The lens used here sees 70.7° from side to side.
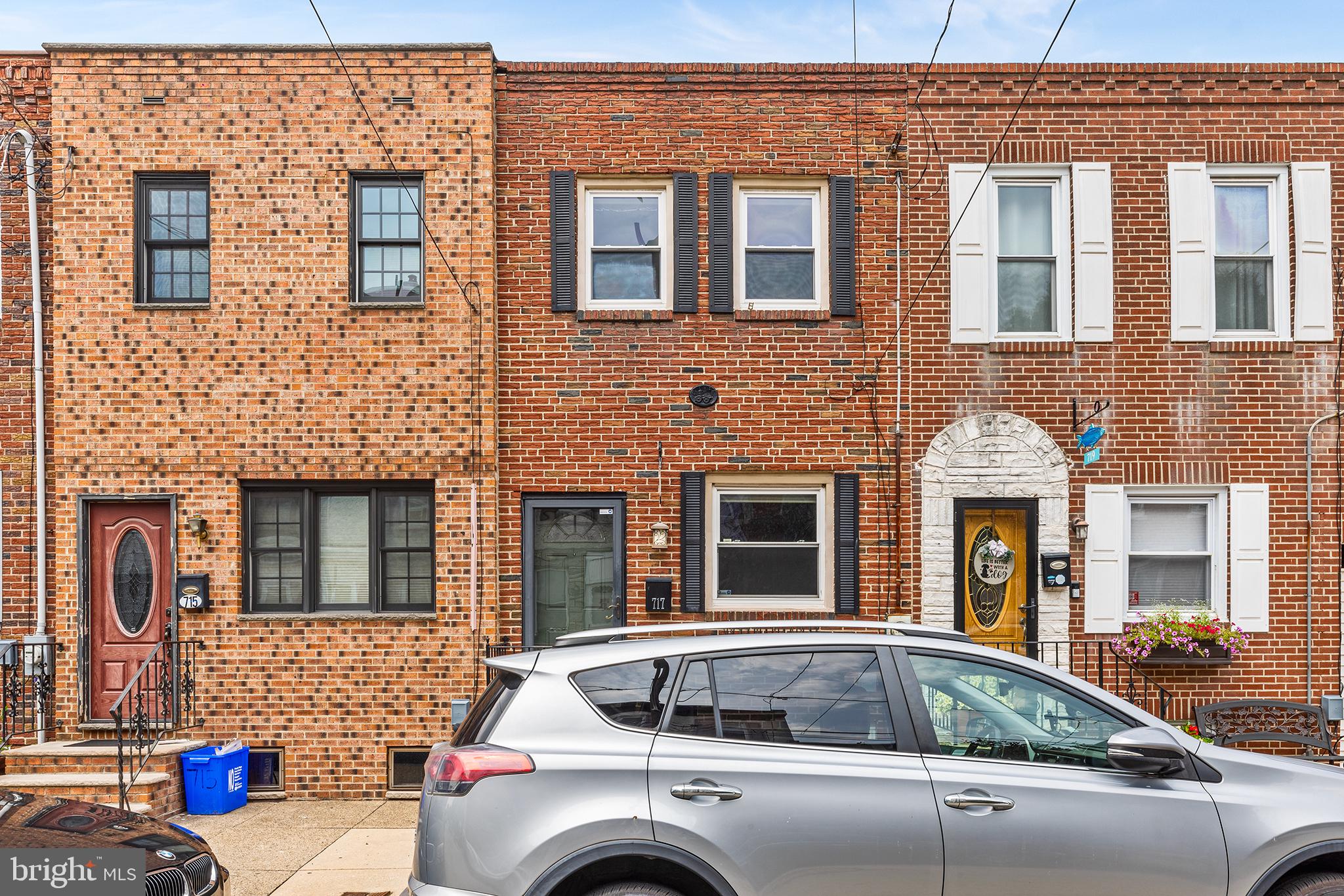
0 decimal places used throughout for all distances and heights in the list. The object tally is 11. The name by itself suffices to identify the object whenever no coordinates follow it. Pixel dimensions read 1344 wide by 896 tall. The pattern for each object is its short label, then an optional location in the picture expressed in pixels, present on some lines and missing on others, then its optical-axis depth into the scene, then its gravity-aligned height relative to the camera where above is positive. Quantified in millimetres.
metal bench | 8078 -2347
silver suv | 3938 -1384
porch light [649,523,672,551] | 8867 -682
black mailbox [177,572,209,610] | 8688 -1186
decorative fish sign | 8441 +241
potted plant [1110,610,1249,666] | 8641 -1625
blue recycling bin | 8023 -2715
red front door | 8867 -1147
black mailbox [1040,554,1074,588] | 8836 -1020
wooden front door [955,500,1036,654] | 8969 -1005
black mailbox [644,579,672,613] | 8906 -1246
